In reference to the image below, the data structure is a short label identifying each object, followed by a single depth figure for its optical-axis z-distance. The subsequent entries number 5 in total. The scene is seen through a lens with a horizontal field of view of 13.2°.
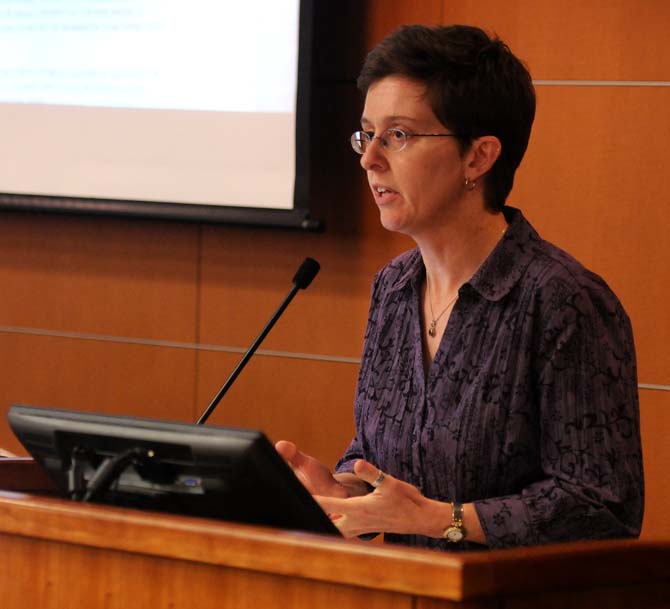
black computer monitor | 2.99
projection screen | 4.53
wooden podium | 2.88
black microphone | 3.64
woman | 3.21
